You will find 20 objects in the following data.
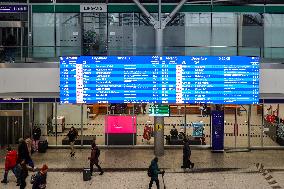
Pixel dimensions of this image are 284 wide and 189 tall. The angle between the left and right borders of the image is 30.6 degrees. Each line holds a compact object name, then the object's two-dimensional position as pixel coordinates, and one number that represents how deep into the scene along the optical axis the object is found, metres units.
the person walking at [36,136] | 23.22
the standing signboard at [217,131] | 23.14
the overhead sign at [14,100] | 23.78
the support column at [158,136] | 22.36
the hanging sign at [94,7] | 22.94
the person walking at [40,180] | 15.20
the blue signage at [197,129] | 24.95
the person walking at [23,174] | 16.73
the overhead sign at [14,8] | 22.42
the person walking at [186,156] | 19.97
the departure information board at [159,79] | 19.95
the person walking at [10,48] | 22.22
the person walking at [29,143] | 21.74
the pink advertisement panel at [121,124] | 24.45
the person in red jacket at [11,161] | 17.97
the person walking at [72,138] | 22.39
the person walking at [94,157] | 19.19
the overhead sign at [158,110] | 21.80
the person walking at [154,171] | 17.17
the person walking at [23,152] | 18.97
